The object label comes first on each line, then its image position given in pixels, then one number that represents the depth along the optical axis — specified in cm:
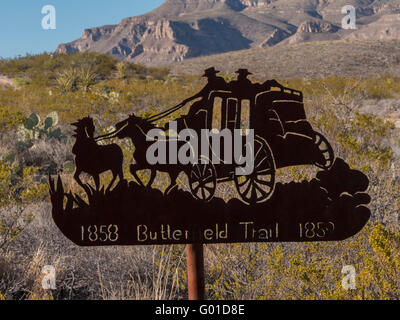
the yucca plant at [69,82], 1480
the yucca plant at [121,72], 1967
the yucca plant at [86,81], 1410
